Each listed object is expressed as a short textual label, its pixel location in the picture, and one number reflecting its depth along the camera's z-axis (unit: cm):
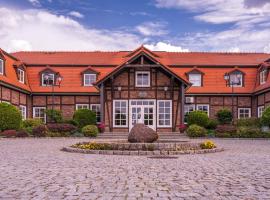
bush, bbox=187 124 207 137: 1666
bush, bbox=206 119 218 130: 1906
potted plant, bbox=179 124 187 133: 1882
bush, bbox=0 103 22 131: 1587
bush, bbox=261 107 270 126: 1674
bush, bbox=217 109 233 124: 1987
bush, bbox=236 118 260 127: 1813
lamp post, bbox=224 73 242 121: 2163
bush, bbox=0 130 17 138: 1560
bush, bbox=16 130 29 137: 1597
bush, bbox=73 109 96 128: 1888
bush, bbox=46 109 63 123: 1998
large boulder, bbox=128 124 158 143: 1029
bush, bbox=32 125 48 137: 1648
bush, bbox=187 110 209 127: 1856
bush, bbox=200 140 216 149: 1012
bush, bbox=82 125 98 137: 1677
